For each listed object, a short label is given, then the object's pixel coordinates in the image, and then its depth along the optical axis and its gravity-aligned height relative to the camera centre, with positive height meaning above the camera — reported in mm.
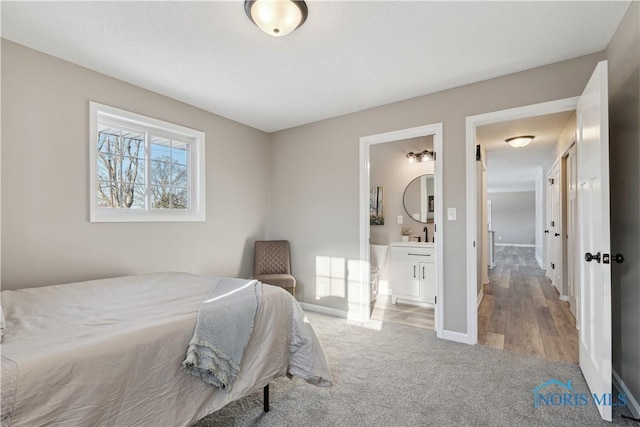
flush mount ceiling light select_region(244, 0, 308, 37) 1719 +1165
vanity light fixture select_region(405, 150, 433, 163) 4613 +904
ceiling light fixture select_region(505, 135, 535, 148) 4441 +1095
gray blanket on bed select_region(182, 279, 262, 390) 1367 -574
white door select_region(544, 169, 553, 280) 5700 -350
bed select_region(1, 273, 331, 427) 977 -531
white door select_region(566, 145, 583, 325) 3631 -166
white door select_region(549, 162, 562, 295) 4645 -271
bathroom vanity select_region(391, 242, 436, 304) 4031 -761
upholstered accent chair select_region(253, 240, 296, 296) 3922 -554
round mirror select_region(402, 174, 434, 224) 4625 +255
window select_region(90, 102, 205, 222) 2719 +479
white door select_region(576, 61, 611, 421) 1705 -138
